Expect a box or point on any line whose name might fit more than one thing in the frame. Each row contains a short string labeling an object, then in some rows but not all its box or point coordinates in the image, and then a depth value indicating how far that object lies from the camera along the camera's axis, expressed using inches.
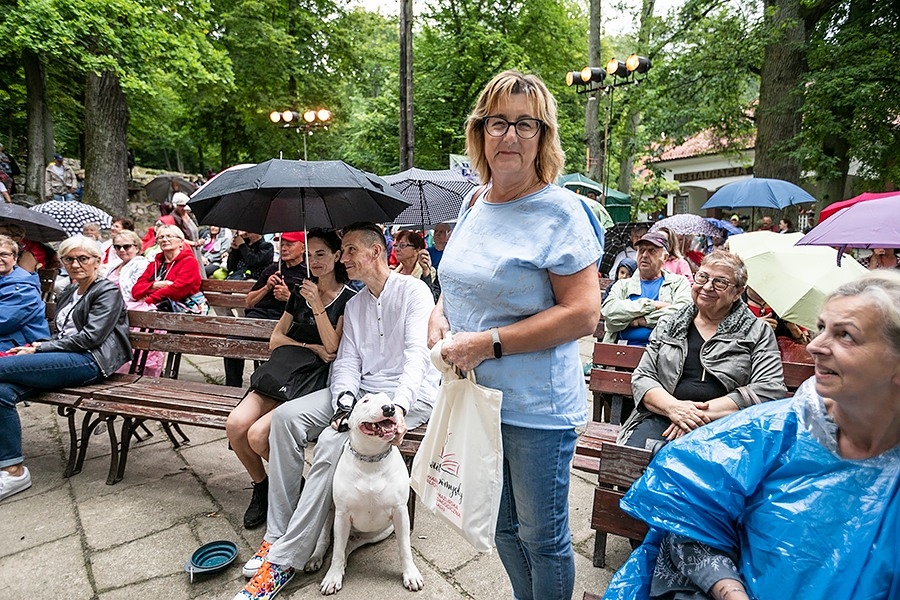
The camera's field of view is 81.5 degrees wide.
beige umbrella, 127.9
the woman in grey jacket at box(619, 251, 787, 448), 100.2
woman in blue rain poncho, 48.6
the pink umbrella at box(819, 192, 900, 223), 145.8
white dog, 96.0
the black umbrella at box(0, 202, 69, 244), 190.9
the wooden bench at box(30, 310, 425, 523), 132.4
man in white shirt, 102.1
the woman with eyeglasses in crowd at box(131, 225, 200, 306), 203.6
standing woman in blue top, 59.6
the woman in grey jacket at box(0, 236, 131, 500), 136.1
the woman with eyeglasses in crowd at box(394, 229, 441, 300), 211.6
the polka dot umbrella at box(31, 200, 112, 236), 279.0
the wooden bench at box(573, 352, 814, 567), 81.3
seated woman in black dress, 118.8
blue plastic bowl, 100.9
